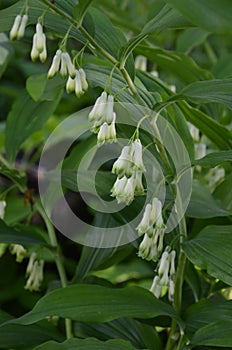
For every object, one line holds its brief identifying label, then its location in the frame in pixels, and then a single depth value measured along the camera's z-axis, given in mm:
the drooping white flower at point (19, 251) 866
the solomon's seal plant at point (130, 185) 711
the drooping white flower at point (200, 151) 886
